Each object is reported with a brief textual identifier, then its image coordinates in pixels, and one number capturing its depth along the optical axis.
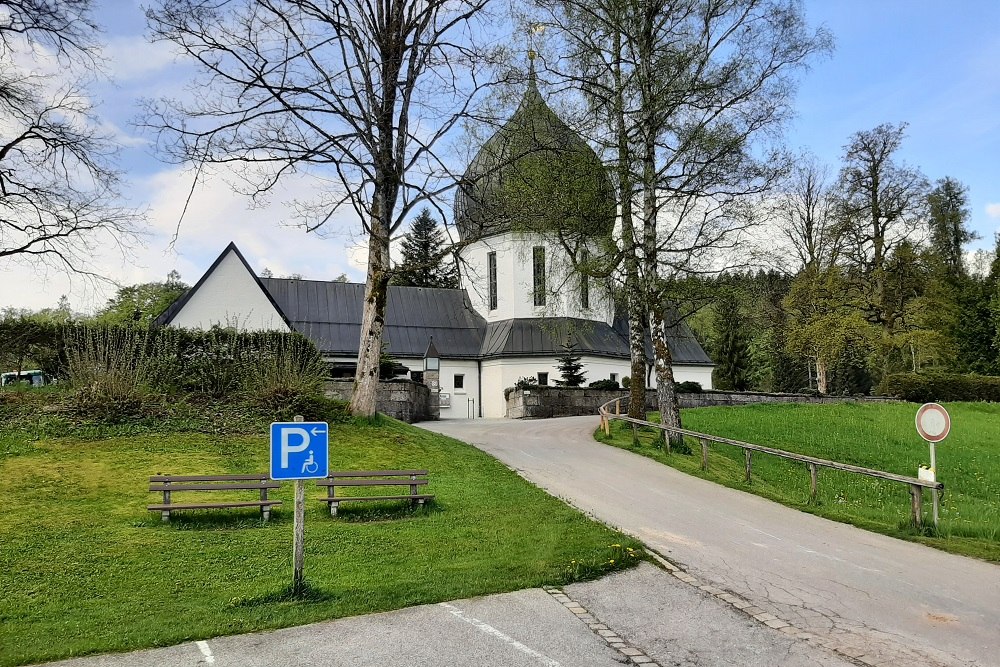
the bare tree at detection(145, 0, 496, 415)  17.12
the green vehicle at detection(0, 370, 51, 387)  28.59
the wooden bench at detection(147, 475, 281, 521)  10.32
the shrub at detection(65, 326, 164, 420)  16.08
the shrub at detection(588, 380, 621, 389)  33.44
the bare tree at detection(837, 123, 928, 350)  38.22
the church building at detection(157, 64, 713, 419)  19.66
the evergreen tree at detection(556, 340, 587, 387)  33.53
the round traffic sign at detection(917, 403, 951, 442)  11.43
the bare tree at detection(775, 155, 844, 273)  40.94
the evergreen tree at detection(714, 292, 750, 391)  48.56
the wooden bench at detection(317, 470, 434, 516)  11.26
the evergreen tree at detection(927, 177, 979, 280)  43.00
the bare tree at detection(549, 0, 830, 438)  18.98
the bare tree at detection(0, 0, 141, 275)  18.62
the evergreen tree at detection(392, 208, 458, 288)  60.00
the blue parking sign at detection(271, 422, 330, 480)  7.36
